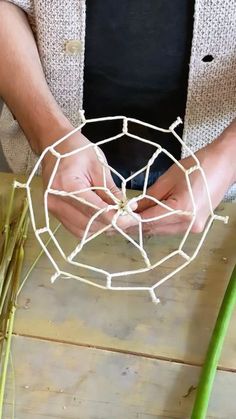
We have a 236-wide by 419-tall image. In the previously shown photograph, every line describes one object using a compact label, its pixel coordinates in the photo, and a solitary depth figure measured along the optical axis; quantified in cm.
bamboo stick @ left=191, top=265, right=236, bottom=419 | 71
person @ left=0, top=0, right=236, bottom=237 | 85
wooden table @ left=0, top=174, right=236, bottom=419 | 73
